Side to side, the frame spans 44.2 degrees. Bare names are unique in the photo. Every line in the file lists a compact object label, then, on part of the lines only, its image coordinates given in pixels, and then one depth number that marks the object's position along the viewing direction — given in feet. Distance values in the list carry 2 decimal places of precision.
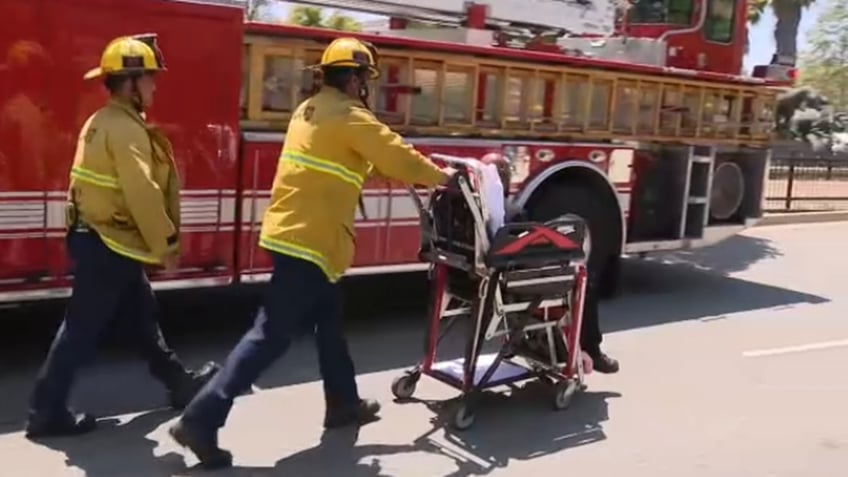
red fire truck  18.39
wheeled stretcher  17.40
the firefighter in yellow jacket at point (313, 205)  15.20
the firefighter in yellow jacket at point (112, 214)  15.33
